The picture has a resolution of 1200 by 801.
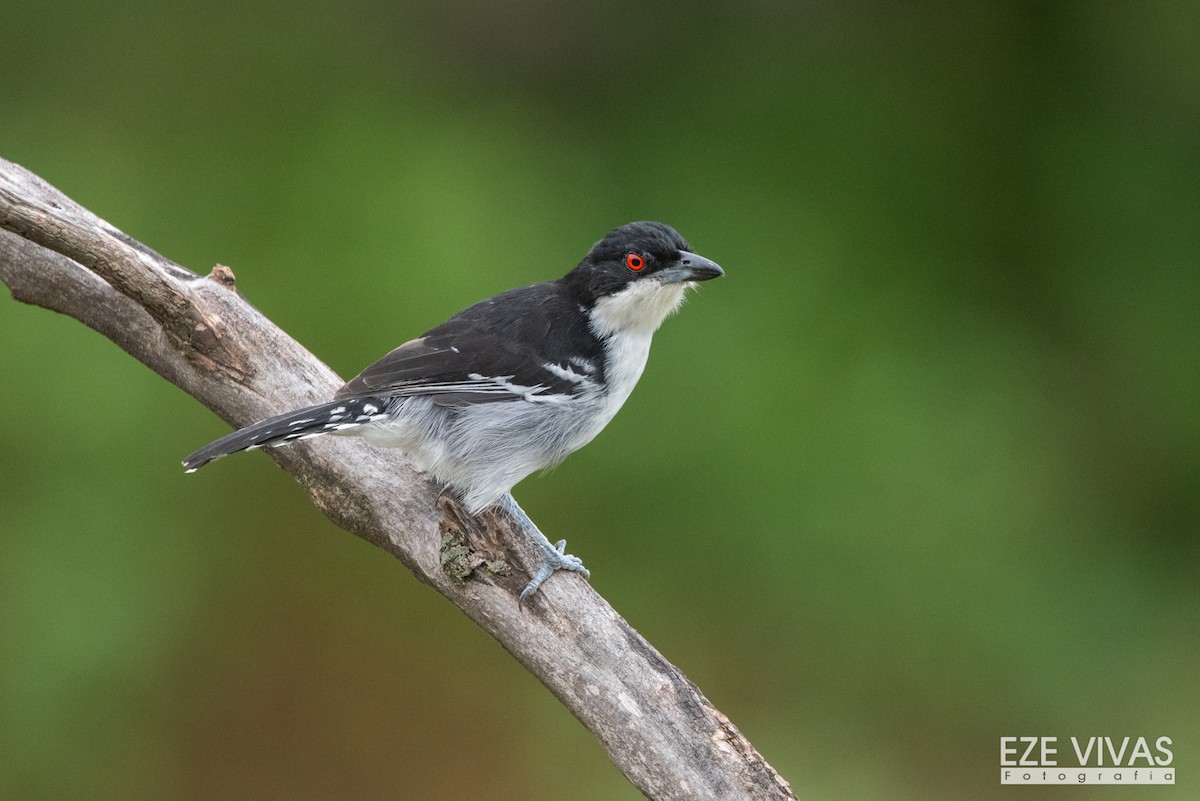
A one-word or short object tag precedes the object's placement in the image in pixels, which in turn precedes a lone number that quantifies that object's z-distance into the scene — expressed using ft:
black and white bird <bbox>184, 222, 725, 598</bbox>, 20.15
